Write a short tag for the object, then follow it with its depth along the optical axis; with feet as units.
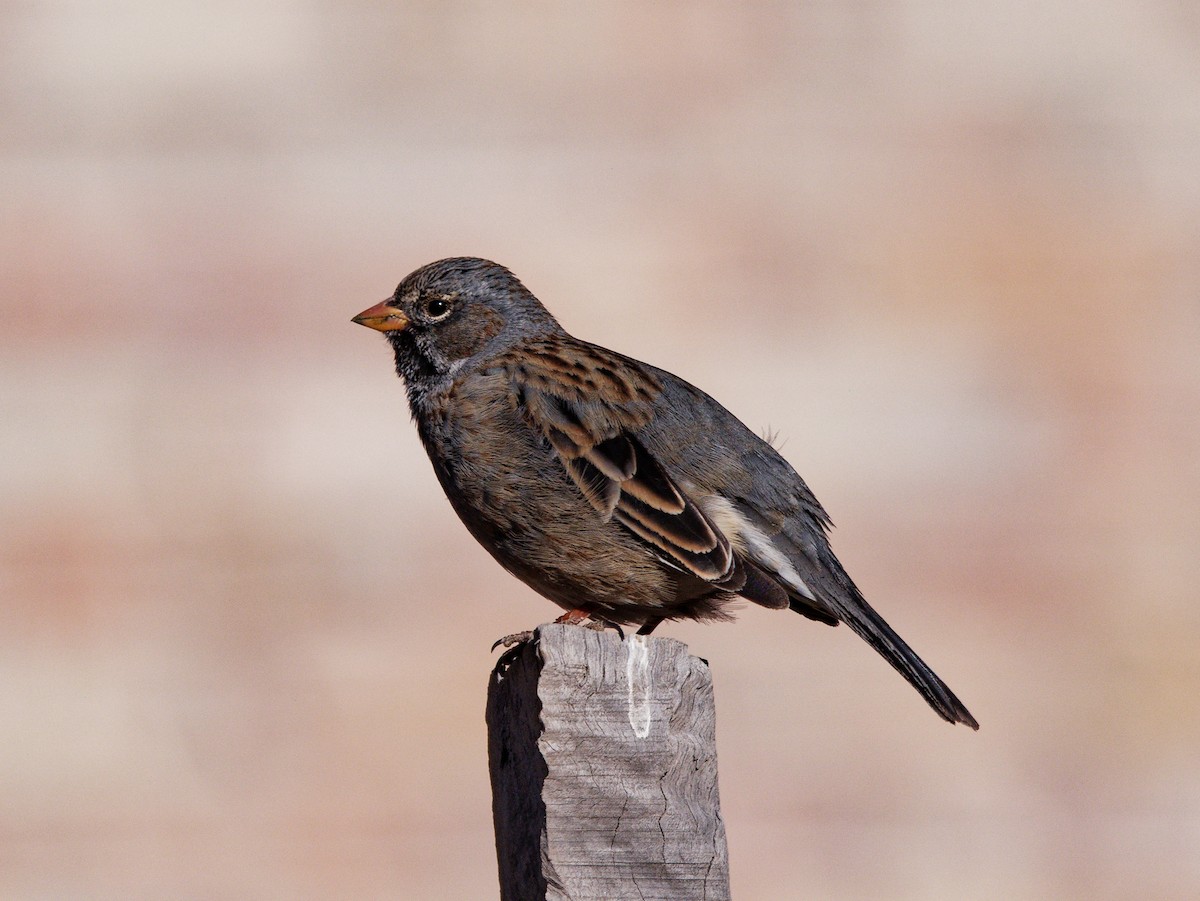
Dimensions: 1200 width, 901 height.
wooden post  20.99
